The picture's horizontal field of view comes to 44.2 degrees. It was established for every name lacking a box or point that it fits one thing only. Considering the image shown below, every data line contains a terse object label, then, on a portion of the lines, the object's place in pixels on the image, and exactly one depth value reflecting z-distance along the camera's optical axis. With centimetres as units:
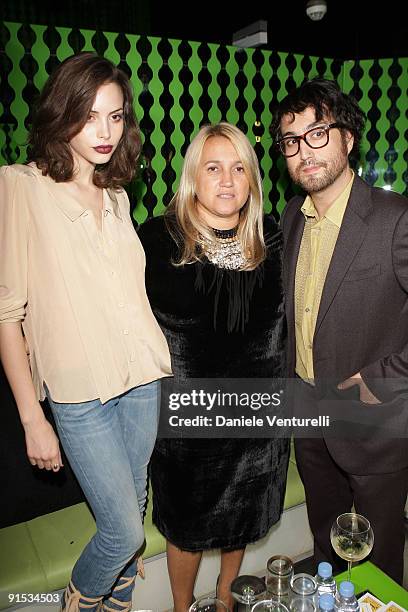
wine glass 158
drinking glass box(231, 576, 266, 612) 153
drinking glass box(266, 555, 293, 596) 156
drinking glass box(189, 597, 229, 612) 138
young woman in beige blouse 141
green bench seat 186
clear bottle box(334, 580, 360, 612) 141
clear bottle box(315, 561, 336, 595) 151
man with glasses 181
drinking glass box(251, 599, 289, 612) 144
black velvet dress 181
